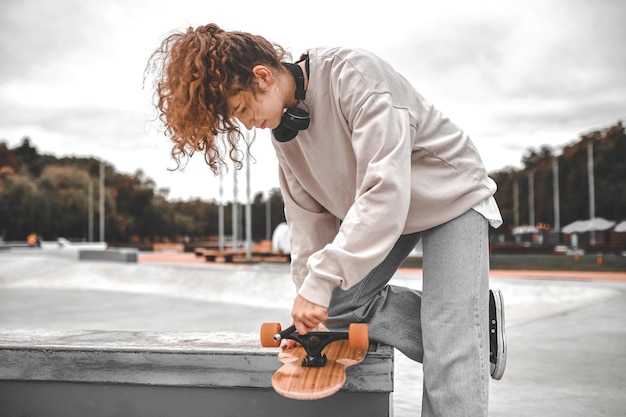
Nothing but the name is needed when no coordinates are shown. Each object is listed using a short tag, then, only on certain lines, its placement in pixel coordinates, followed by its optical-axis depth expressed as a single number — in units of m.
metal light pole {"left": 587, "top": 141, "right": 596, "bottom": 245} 36.62
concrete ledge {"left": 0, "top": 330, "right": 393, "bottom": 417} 2.34
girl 1.84
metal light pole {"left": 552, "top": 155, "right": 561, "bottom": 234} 41.88
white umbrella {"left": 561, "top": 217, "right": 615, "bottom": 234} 31.11
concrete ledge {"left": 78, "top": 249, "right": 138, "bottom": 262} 21.03
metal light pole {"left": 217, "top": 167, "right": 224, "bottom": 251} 34.53
